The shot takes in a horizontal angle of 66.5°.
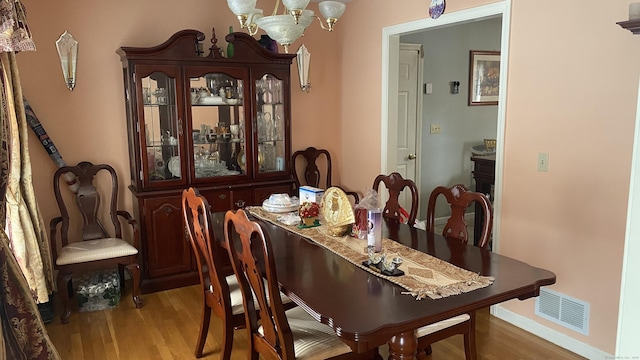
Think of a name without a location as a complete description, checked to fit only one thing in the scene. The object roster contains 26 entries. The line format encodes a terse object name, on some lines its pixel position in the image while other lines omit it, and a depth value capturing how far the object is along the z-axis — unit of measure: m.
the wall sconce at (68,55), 3.56
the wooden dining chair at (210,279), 2.38
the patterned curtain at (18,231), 1.83
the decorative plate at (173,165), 3.85
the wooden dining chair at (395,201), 3.05
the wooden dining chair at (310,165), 4.71
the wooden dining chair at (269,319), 1.88
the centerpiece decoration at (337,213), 2.52
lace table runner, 1.86
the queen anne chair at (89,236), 3.33
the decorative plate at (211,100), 3.91
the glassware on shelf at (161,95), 3.72
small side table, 4.25
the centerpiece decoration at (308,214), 2.76
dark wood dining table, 1.62
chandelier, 2.24
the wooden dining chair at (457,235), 2.24
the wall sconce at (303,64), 4.46
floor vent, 2.82
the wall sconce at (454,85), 5.33
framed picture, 5.43
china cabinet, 3.67
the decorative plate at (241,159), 4.13
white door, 4.85
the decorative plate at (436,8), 3.32
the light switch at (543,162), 2.92
